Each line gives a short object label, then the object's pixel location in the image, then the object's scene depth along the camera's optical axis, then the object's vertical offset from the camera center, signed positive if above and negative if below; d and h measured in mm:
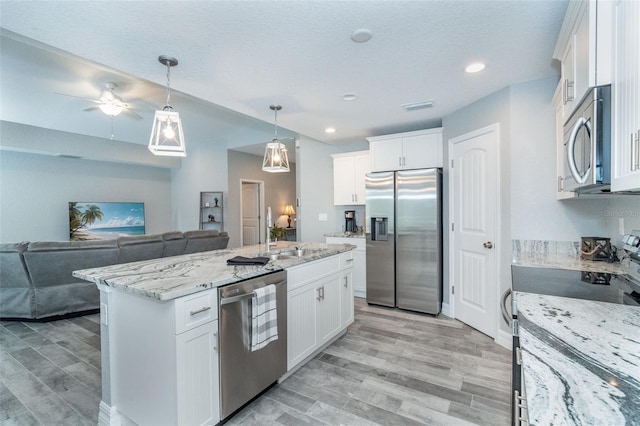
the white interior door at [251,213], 7379 -84
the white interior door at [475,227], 3018 -208
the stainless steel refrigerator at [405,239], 3645 -401
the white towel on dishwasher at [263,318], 1903 -726
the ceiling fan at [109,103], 3586 +1344
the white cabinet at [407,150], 3818 +796
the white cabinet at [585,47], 1269 +783
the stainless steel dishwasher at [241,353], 1755 -933
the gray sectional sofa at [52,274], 3305 -720
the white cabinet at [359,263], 4395 -817
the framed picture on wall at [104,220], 5980 -193
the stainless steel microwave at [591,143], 1266 +304
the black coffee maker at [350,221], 4875 -204
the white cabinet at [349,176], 4641 +529
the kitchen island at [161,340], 1546 -732
